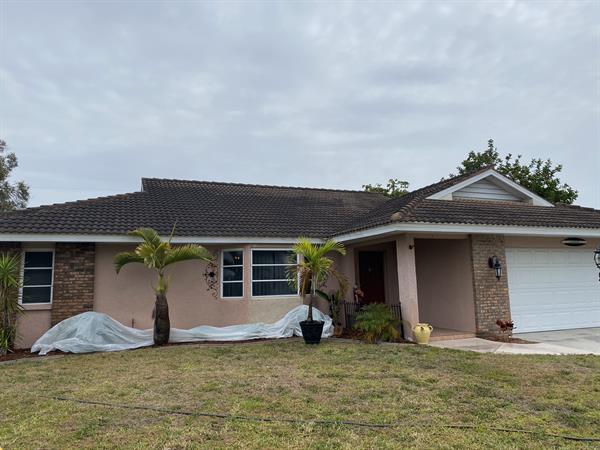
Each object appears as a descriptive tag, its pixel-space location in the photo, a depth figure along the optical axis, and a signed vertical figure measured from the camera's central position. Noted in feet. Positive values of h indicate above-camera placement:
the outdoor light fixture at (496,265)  34.99 +0.25
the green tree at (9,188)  95.14 +22.55
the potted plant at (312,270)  31.71 +0.11
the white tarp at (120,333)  30.35 -5.07
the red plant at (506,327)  33.47 -5.07
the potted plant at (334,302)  39.73 -3.17
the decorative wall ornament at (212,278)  38.14 -0.41
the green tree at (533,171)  84.99 +21.62
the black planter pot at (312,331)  31.55 -4.78
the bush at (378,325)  32.04 -4.53
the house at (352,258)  33.14 +1.28
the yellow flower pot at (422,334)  31.09 -5.13
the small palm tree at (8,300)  29.73 -1.78
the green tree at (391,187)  108.99 +23.27
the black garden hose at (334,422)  13.15 -5.52
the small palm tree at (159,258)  31.81 +1.39
